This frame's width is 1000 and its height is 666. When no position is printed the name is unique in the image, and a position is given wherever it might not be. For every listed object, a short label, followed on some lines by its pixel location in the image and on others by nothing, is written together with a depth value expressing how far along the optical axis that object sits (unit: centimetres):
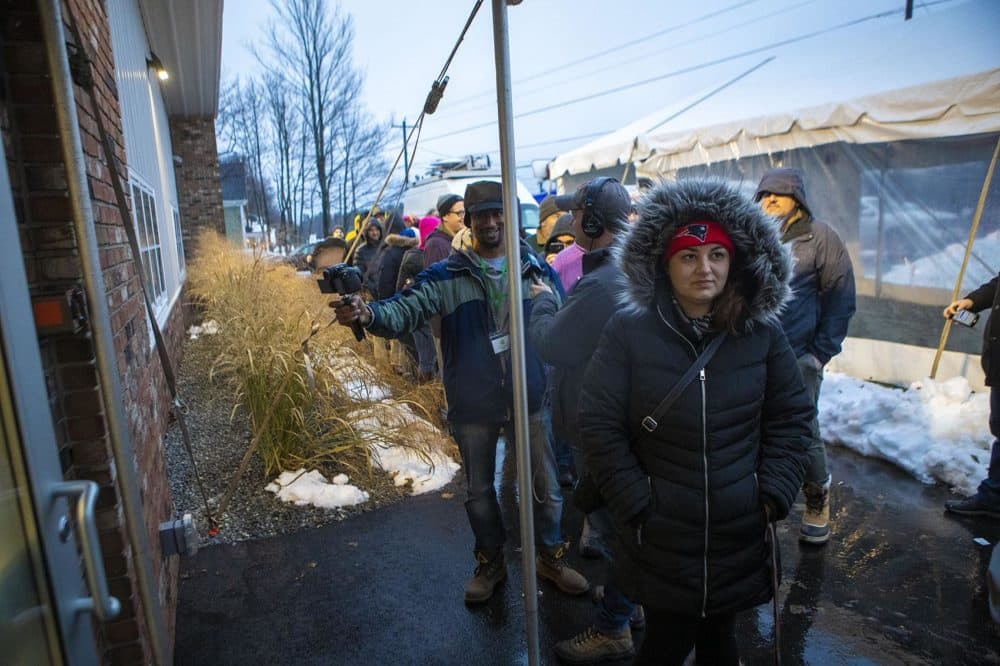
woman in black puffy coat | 197
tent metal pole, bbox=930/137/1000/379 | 546
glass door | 125
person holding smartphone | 385
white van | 1609
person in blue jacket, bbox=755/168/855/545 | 358
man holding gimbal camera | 298
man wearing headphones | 263
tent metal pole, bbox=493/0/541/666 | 185
